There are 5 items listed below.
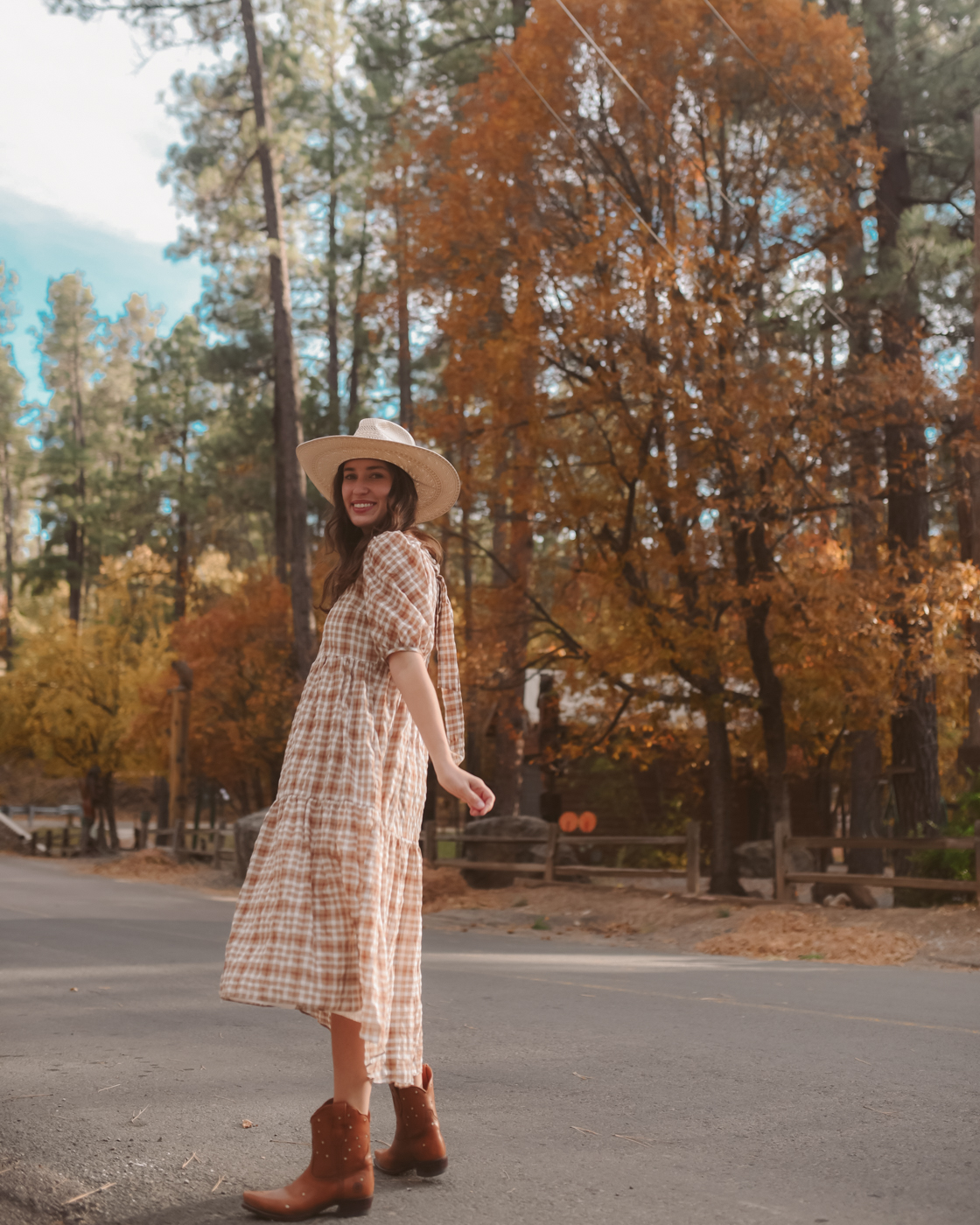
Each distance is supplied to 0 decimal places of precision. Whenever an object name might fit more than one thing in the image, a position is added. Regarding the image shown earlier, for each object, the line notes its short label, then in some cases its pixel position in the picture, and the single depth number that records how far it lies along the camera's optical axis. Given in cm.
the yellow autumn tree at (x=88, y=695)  3144
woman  306
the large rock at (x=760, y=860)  2452
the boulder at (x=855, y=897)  1532
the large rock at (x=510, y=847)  2094
